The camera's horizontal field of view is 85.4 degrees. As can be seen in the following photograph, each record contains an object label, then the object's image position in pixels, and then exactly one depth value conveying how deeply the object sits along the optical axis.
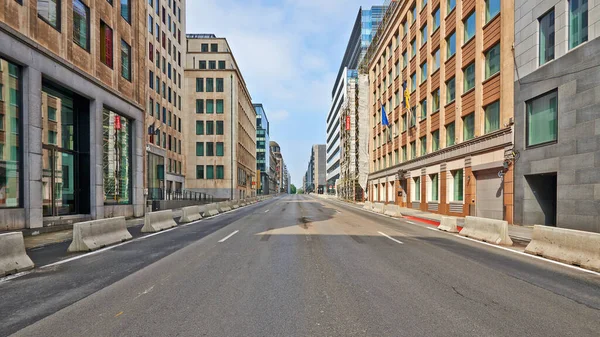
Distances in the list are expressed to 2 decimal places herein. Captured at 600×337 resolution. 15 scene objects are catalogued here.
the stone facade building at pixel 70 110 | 12.05
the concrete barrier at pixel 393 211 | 22.73
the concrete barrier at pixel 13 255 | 6.56
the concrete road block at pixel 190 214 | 17.75
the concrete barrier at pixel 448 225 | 14.06
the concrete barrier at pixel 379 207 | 25.98
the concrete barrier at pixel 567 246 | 7.41
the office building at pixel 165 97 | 35.91
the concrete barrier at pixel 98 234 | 9.03
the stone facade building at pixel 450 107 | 17.80
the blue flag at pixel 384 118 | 35.81
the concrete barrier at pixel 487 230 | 10.80
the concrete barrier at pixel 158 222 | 13.45
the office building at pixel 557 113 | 12.16
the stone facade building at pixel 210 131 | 52.56
